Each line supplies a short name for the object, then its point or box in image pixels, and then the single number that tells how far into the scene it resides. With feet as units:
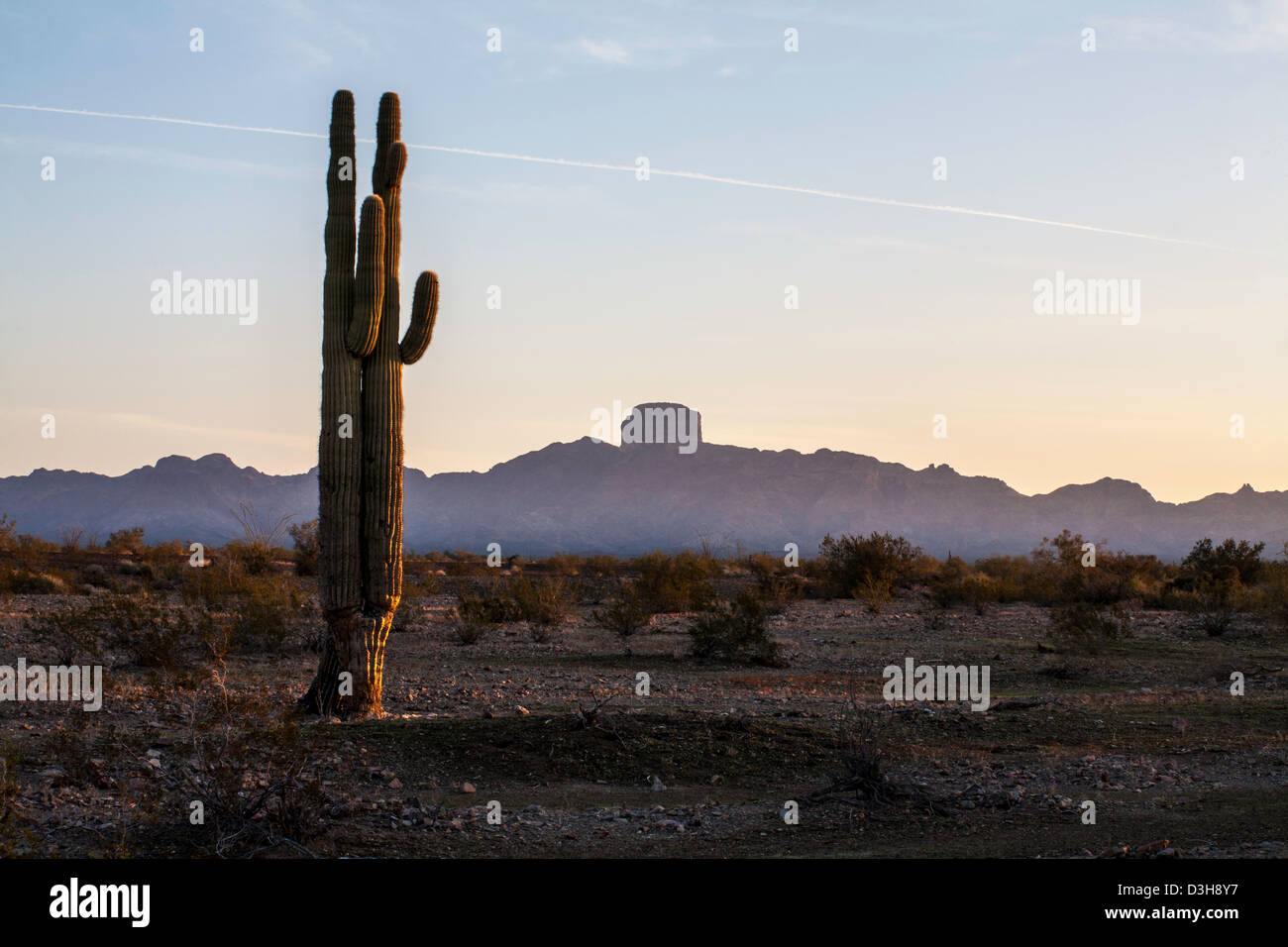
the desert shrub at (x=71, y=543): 137.39
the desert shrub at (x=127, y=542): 146.61
